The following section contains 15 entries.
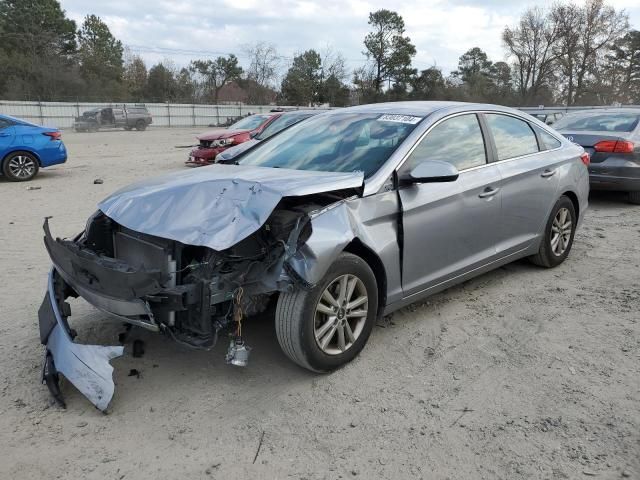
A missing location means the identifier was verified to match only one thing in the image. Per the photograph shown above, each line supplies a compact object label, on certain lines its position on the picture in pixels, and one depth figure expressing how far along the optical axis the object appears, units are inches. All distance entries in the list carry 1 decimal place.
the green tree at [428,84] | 2448.3
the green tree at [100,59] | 2138.3
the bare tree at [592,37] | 2240.4
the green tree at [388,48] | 2566.4
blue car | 448.5
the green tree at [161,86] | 2374.5
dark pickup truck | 1428.4
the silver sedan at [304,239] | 122.1
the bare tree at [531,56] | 2391.7
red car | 518.6
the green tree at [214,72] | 2546.8
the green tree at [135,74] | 2546.8
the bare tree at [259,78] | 2459.4
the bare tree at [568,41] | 2309.3
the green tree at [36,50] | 1870.1
